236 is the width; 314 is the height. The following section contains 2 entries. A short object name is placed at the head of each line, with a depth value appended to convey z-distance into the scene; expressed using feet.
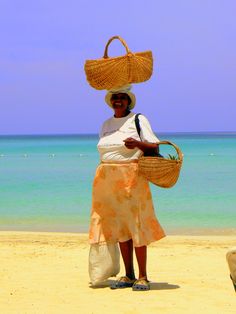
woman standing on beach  20.45
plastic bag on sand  21.18
